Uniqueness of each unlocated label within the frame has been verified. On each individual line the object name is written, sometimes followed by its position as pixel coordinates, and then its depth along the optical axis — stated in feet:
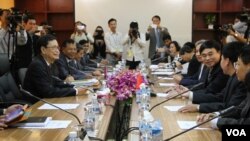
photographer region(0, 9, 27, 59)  16.89
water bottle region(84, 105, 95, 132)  7.82
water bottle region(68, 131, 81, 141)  6.12
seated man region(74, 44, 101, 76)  18.75
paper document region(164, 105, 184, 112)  9.97
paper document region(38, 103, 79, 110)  10.34
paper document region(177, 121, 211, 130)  8.23
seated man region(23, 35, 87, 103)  11.99
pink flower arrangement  11.17
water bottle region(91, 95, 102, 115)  9.24
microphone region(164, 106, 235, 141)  6.78
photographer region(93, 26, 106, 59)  28.19
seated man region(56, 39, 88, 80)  16.49
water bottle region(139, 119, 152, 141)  6.62
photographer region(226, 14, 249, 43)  17.39
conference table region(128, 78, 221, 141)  7.50
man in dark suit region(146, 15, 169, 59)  28.40
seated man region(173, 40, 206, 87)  14.85
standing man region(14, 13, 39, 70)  17.71
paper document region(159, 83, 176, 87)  14.66
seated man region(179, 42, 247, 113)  9.25
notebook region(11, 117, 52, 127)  8.38
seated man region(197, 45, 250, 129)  7.72
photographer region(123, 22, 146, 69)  24.42
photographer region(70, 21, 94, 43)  27.66
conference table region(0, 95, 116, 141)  7.54
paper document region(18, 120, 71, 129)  8.33
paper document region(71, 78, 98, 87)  14.05
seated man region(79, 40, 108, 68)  21.35
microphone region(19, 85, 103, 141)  6.88
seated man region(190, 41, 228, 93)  11.70
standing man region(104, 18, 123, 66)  27.50
